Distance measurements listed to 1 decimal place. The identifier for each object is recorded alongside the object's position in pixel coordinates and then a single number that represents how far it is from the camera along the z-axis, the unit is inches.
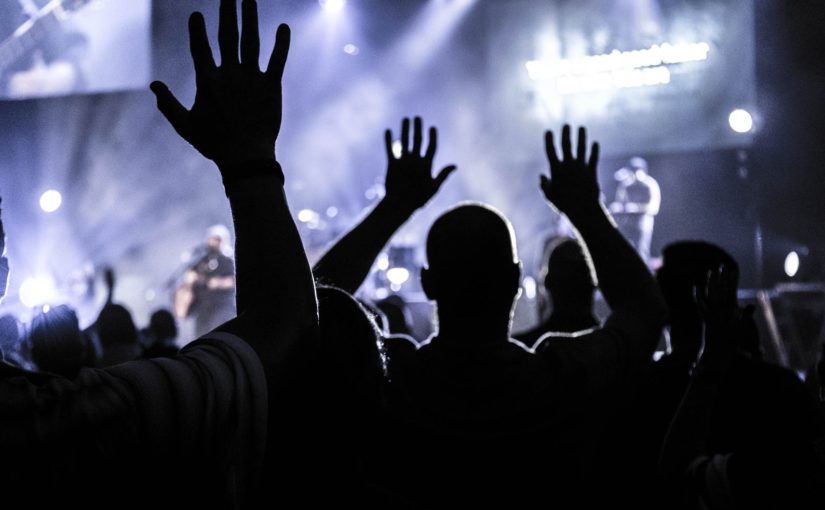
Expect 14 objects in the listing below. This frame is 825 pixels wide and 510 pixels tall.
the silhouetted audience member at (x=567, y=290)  124.3
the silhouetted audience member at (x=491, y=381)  72.1
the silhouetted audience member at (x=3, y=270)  45.5
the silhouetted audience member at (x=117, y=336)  172.9
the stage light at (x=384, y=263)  567.8
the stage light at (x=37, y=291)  455.5
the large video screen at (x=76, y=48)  382.6
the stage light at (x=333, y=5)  569.0
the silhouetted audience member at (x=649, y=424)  87.7
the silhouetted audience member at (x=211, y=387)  34.7
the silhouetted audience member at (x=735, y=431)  71.2
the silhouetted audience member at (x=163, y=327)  213.0
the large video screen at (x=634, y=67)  534.0
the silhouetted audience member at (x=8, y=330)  78.0
